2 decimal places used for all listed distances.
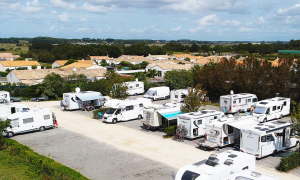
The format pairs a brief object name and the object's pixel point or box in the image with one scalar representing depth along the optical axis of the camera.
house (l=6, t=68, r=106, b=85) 43.38
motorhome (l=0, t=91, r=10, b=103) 32.05
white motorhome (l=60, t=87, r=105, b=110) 29.19
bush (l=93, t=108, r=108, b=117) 26.19
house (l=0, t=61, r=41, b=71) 70.25
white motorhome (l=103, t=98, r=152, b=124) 24.41
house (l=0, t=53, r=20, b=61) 103.45
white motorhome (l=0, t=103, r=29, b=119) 25.34
